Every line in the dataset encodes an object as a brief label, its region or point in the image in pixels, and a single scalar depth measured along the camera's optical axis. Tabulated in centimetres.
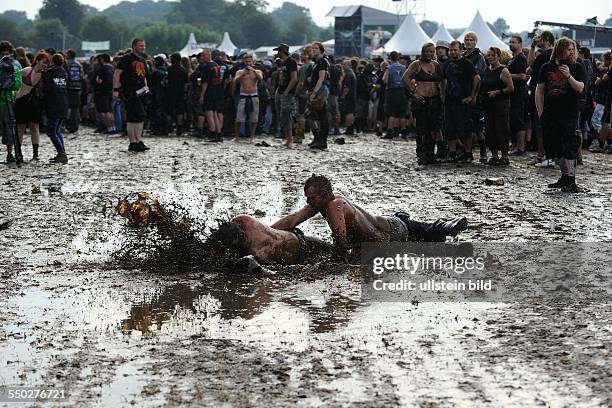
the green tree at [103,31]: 15400
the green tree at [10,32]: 13369
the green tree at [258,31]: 16500
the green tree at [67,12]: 18025
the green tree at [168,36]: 14944
